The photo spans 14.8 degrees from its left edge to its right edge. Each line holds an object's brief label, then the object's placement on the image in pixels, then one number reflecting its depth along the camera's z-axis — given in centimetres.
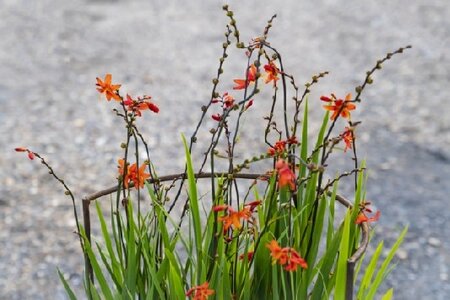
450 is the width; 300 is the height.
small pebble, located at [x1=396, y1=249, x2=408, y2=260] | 315
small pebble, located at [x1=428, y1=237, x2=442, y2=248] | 323
